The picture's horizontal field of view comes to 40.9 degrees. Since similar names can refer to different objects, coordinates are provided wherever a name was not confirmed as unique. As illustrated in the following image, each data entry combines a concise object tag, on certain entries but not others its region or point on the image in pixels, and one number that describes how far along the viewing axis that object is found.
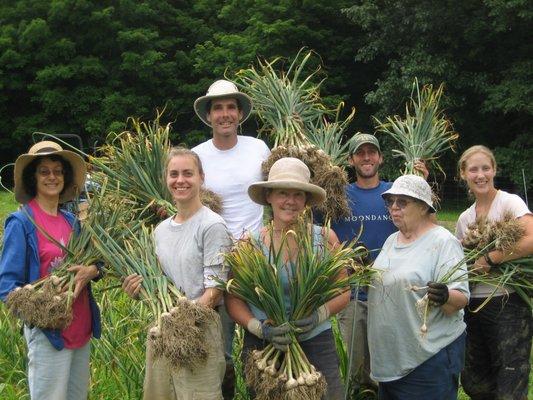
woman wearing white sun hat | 3.34
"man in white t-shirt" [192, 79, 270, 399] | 3.93
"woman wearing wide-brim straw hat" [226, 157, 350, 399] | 3.22
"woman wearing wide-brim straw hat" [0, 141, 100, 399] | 3.32
